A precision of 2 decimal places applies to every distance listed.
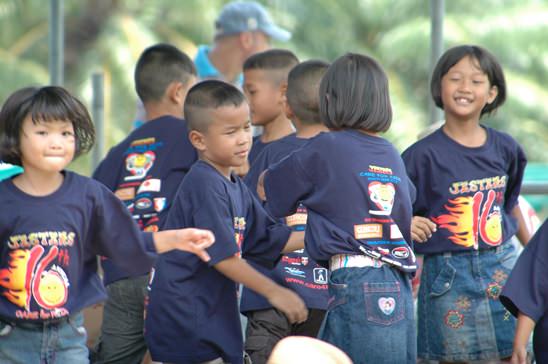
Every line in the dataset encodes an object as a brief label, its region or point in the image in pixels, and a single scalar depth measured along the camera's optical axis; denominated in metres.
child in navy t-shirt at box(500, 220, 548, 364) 8.20
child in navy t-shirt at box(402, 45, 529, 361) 9.63
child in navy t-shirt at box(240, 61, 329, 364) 9.39
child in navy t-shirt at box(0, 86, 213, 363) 7.34
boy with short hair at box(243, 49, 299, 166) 10.25
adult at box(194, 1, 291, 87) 13.70
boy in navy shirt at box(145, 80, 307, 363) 8.10
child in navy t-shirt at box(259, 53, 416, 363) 8.01
